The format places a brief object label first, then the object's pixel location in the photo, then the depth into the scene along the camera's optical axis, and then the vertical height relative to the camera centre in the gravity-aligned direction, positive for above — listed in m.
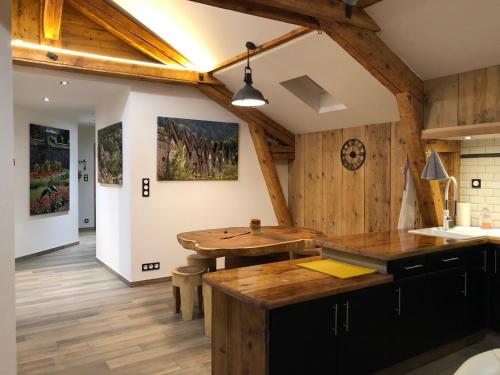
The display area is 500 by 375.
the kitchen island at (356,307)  2.09 -0.79
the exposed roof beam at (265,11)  2.74 +1.23
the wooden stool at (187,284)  3.76 -0.99
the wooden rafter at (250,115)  5.21 +0.93
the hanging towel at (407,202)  4.11 -0.23
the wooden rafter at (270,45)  3.50 +1.32
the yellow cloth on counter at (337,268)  2.56 -0.60
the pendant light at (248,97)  3.30 +0.70
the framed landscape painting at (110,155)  5.14 +0.36
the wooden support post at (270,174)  5.69 +0.09
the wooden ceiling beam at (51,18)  3.83 +1.65
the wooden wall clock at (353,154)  4.96 +0.34
